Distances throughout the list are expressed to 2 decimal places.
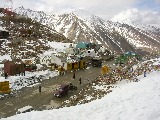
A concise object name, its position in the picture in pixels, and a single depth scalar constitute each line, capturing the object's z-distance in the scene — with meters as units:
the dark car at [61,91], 22.11
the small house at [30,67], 33.69
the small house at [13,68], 29.74
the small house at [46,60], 41.75
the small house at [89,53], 57.88
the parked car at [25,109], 16.14
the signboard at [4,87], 23.03
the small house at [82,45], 72.21
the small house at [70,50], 58.38
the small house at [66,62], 39.10
